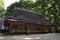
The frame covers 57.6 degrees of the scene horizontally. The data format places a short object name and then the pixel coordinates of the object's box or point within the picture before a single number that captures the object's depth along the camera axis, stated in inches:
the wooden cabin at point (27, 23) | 268.0
